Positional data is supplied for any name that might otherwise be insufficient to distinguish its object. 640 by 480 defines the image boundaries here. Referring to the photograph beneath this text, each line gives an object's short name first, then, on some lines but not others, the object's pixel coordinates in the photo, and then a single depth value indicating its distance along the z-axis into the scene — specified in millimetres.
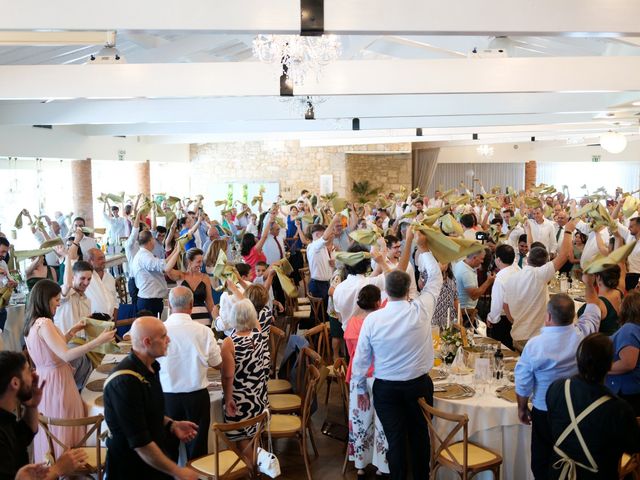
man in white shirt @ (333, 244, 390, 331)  5742
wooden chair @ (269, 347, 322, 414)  5025
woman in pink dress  4066
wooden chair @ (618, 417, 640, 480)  3928
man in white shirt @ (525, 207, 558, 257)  9828
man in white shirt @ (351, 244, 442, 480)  4113
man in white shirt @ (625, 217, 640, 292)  7152
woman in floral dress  4555
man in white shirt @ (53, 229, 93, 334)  5148
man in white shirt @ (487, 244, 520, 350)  5777
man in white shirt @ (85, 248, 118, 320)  5832
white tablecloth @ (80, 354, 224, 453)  4401
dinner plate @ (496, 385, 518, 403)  4289
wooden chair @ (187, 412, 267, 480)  3873
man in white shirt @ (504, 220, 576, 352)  5668
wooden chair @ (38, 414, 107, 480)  3881
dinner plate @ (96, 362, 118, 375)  5127
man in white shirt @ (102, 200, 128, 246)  12406
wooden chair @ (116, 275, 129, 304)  9308
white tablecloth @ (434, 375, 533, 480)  4230
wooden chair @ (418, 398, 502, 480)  3910
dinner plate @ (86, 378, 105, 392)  4700
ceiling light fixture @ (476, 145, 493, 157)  20659
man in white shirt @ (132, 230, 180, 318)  6828
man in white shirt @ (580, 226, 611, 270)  7493
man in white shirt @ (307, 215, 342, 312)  7816
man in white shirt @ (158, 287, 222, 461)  4102
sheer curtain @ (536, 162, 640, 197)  24828
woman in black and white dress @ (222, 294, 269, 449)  4398
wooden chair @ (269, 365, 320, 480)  4652
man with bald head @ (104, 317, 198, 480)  2924
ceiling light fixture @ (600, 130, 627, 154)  9805
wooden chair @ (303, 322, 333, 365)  5959
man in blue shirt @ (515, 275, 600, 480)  3729
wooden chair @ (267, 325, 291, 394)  5449
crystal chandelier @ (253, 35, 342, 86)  5348
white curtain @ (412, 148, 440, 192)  23656
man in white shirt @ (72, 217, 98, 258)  8884
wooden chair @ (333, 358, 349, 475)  5016
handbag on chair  3810
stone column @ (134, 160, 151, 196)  17766
